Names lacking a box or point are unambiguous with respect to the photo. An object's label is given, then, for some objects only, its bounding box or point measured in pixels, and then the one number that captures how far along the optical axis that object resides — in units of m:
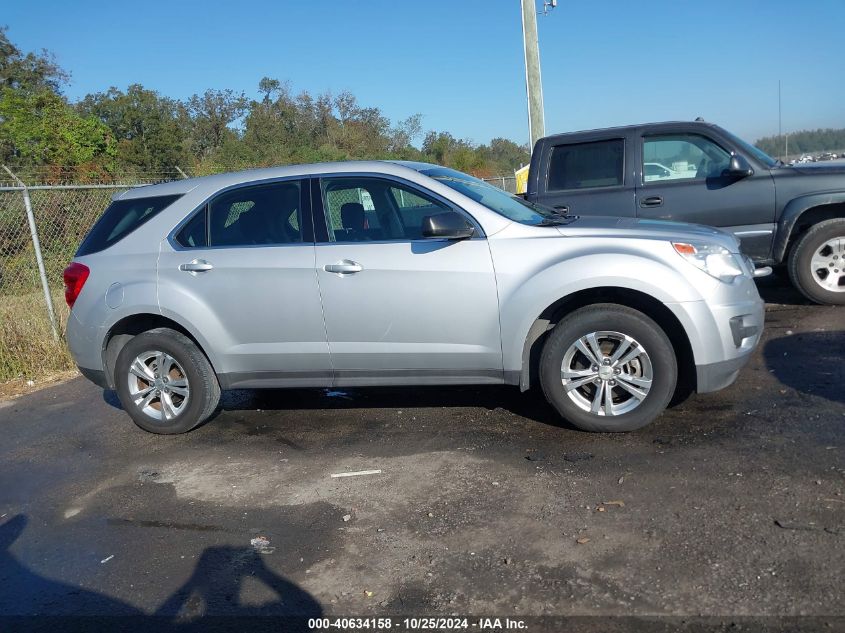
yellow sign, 17.30
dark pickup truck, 7.52
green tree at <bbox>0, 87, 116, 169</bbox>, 29.28
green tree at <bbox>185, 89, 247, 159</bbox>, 47.72
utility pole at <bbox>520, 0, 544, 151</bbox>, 13.48
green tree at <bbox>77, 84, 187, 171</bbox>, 36.47
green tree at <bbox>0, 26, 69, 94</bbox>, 38.34
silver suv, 4.70
